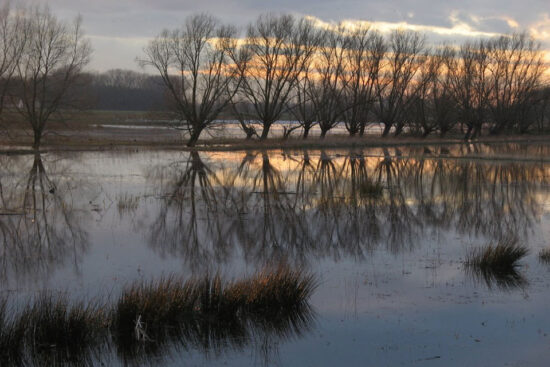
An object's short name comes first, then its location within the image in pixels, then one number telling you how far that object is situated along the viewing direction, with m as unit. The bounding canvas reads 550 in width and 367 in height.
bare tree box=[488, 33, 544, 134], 71.62
